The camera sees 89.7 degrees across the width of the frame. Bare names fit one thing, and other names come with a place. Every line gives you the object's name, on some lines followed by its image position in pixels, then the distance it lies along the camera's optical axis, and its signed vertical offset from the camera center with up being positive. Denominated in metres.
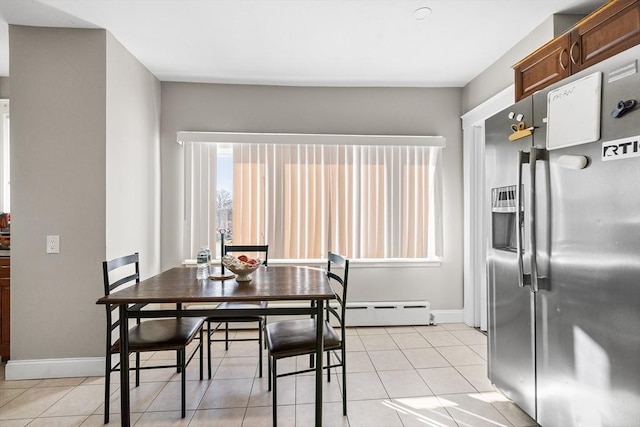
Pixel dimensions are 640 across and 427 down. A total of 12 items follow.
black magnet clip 1.32 +0.45
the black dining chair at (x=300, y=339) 1.86 -0.75
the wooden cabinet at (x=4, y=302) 2.65 -0.69
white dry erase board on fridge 1.47 +0.51
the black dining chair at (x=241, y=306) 2.41 -0.73
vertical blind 3.53 +0.21
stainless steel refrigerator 1.36 -0.17
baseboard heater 3.53 -1.06
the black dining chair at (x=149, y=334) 1.89 -0.74
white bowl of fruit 2.05 -0.31
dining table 1.71 -0.43
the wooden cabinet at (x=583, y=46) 1.64 +1.00
